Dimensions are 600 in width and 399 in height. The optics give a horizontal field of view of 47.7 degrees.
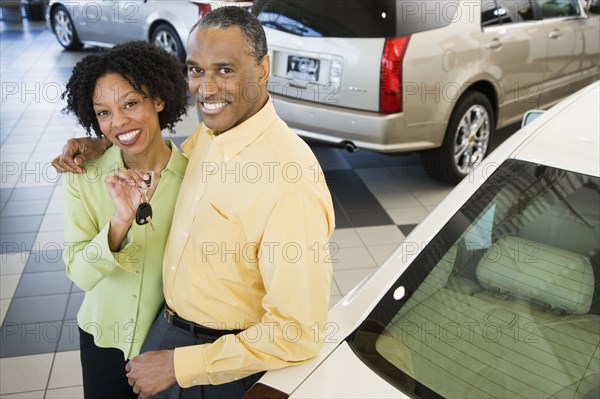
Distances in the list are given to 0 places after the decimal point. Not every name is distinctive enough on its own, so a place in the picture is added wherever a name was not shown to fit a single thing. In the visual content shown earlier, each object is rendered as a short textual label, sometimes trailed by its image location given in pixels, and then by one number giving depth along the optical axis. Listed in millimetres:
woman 1786
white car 1612
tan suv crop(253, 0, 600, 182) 4359
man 1466
